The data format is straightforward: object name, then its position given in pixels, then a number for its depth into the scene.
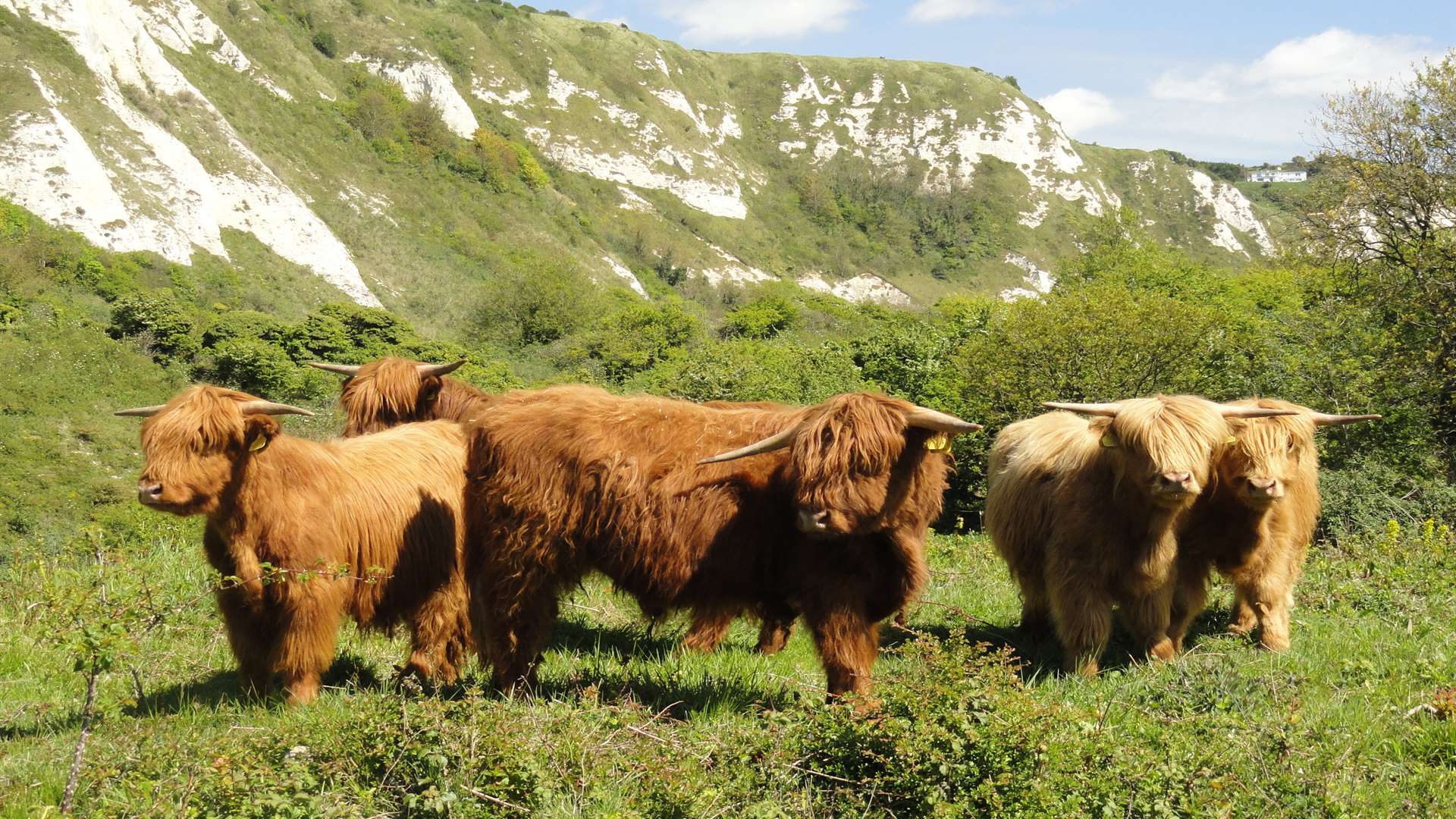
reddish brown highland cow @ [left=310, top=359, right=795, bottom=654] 8.23
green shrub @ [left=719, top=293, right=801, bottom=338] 87.62
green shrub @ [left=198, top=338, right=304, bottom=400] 46.25
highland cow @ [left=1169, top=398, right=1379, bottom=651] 7.01
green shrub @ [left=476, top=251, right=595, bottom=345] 72.38
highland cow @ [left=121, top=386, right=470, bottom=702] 5.58
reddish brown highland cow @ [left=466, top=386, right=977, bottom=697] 5.16
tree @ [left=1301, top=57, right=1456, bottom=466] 21.05
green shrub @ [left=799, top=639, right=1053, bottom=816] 4.16
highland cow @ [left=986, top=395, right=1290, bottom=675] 6.11
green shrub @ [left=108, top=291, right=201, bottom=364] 47.50
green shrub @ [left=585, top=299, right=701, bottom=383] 64.37
